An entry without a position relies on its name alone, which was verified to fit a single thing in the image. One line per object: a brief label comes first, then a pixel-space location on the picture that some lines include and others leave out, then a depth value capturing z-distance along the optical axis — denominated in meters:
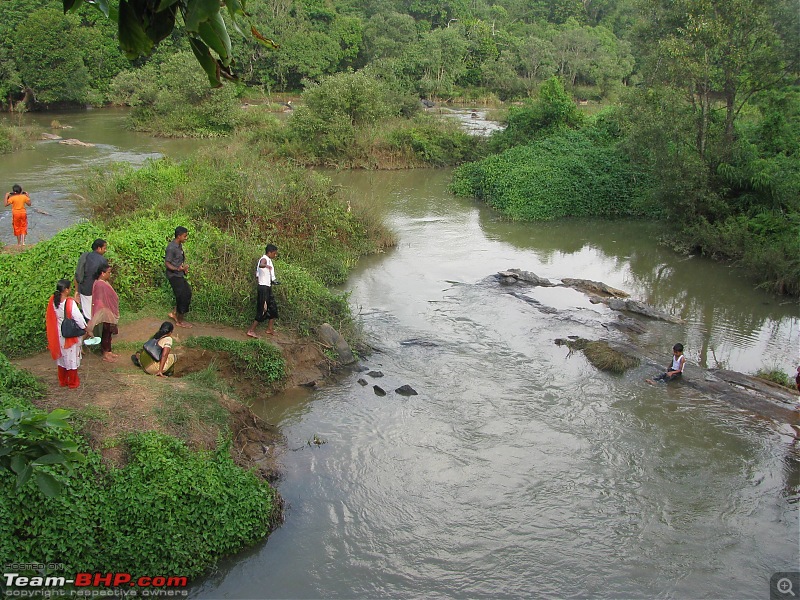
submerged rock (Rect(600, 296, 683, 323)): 13.53
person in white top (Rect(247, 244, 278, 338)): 9.88
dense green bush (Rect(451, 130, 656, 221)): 20.92
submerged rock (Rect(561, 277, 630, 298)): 14.70
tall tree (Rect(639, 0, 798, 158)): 16.17
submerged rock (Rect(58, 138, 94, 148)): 27.95
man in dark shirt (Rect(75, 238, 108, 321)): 8.24
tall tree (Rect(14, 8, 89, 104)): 34.75
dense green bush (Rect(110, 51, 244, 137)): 30.64
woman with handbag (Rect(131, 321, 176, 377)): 8.23
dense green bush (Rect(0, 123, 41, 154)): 25.48
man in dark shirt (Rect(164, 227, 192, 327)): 9.38
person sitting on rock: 10.67
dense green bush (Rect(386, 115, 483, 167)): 26.72
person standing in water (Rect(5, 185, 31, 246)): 12.76
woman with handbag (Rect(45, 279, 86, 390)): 7.11
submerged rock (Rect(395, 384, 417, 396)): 10.07
